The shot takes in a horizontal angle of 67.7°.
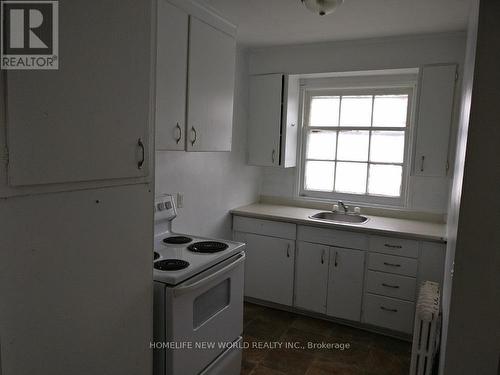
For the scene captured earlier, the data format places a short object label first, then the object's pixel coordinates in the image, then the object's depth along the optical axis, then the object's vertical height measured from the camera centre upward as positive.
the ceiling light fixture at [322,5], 1.92 +0.79
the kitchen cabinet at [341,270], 2.87 -0.92
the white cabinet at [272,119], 3.50 +0.35
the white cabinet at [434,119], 2.90 +0.35
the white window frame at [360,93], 3.37 +0.49
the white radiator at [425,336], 2.04 -0.96
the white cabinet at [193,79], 2.04 +0.44
